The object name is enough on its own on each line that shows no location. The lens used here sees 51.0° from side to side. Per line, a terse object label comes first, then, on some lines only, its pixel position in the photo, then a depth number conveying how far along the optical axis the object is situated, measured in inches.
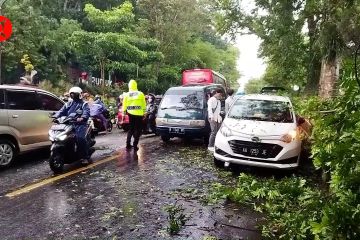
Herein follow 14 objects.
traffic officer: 409.4
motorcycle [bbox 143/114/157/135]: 572.4
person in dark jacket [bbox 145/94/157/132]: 571.2
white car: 305.4
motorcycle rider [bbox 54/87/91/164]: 316.2
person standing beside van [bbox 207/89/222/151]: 416.8
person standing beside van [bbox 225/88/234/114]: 475.8
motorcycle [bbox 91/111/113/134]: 543.9
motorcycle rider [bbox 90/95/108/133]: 544.0
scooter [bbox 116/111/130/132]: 566.6
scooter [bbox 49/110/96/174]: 299.1
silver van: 318.0
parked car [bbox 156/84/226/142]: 464.1
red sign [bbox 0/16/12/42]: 532.5
